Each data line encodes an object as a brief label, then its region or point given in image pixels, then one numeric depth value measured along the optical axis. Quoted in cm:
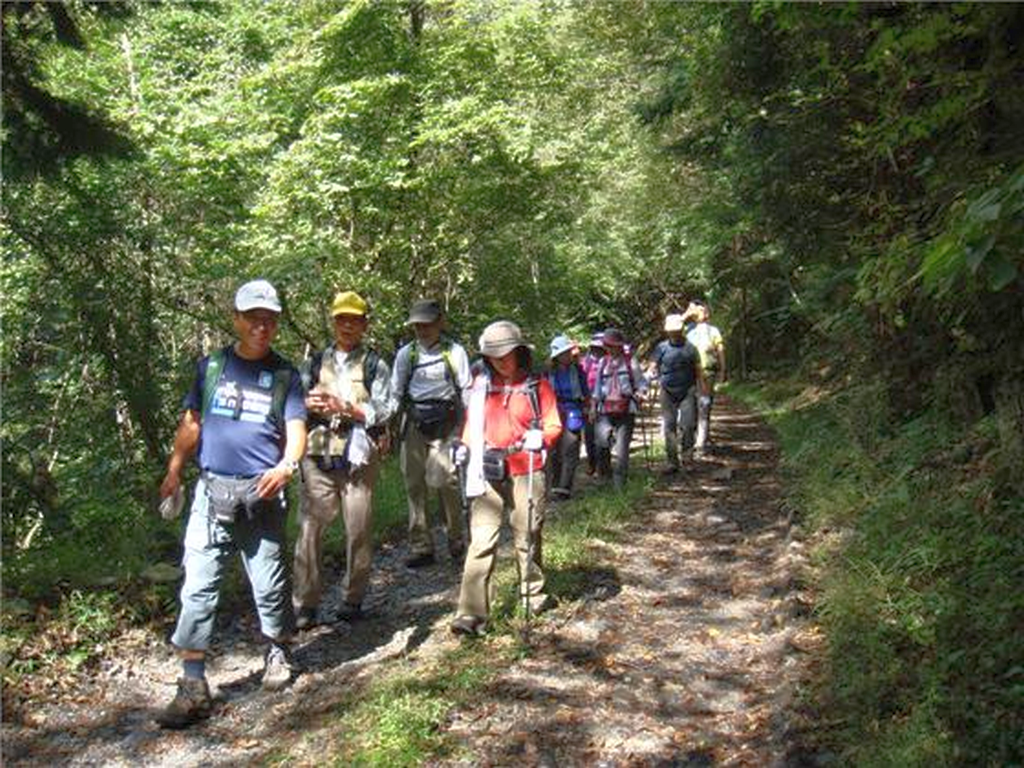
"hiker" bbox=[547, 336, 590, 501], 1016
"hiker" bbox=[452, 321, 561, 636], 580
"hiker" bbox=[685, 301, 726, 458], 1329
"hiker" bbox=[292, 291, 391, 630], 601
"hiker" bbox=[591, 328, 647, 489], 1038
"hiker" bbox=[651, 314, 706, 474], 1137
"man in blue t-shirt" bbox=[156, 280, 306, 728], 490
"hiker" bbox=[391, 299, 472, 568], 732
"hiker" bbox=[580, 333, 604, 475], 1088
